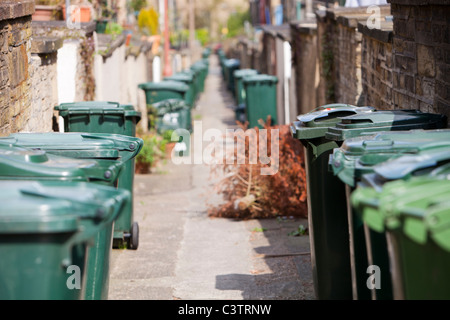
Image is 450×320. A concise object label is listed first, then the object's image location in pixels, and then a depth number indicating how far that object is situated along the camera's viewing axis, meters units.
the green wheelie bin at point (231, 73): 30.43
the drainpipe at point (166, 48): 25.93
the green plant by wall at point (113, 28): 15.36
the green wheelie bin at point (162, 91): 15.52
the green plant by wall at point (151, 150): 12.05
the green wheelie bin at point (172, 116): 14.62
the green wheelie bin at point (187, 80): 18.95
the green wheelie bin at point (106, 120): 7.66
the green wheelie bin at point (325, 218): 5.22
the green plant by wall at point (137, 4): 20.34
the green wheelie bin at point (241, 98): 18.47
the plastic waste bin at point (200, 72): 29.27
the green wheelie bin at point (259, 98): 16.73
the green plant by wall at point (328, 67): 11.47
